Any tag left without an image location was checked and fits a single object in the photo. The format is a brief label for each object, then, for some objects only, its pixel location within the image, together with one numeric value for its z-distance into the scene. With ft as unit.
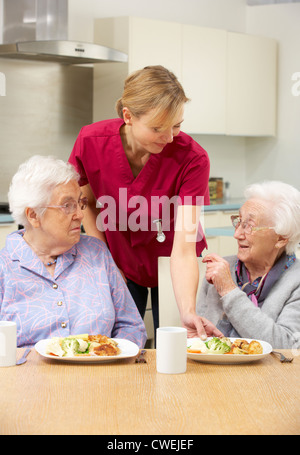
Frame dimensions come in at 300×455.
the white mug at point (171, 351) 7.48
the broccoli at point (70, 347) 7.77
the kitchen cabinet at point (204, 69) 18.86
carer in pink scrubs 8.96
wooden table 6.32
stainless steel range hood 16.81
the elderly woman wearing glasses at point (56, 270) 8.71
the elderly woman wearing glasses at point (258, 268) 9.12
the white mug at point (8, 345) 7.60
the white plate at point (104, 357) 7.66
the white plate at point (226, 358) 7.73
